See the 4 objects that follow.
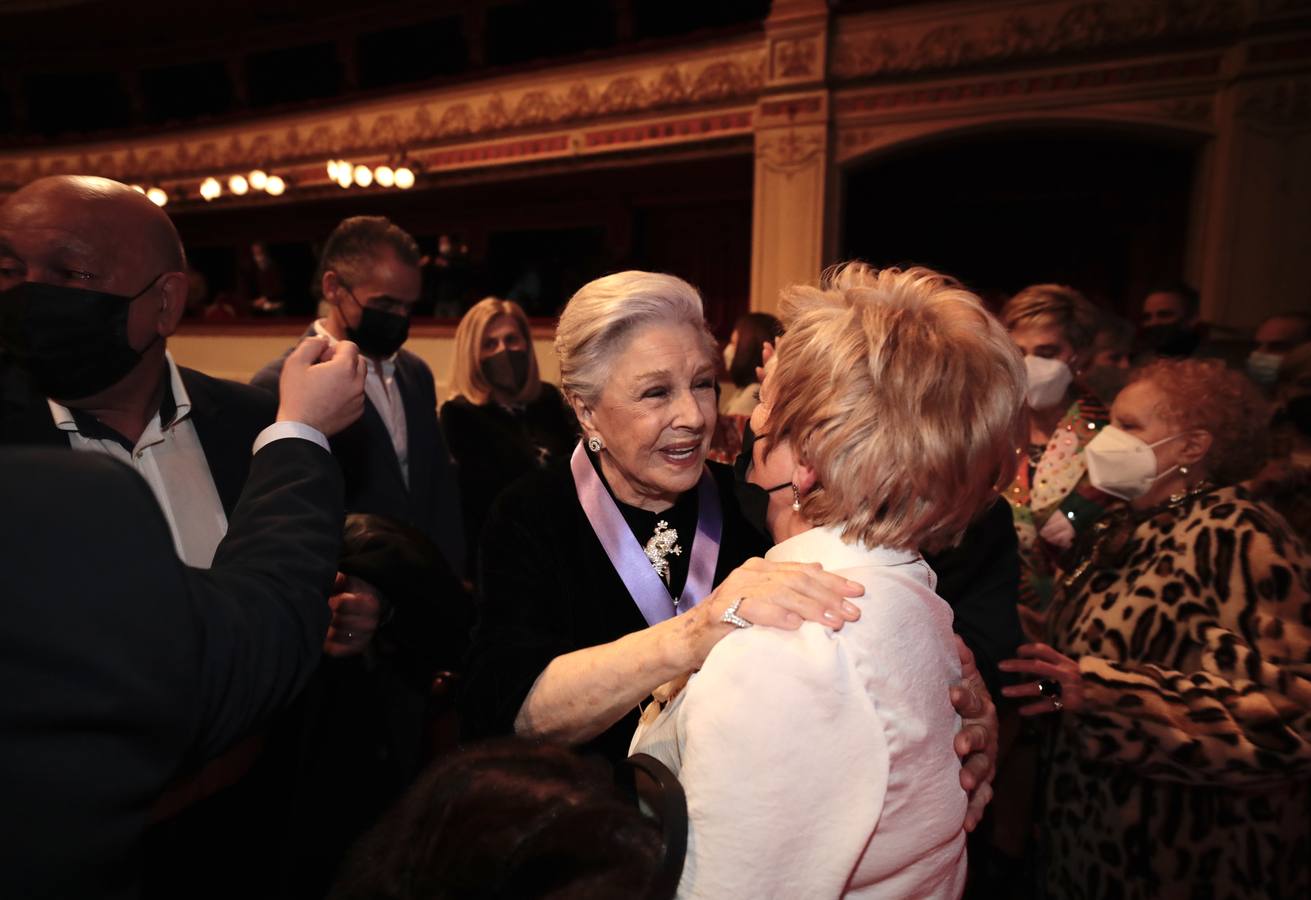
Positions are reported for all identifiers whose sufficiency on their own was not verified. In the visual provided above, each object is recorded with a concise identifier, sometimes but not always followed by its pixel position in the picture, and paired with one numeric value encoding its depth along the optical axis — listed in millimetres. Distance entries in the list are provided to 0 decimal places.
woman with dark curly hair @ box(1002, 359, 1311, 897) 1430
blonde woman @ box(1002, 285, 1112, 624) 2525
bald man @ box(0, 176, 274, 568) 1218
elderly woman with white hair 1339
